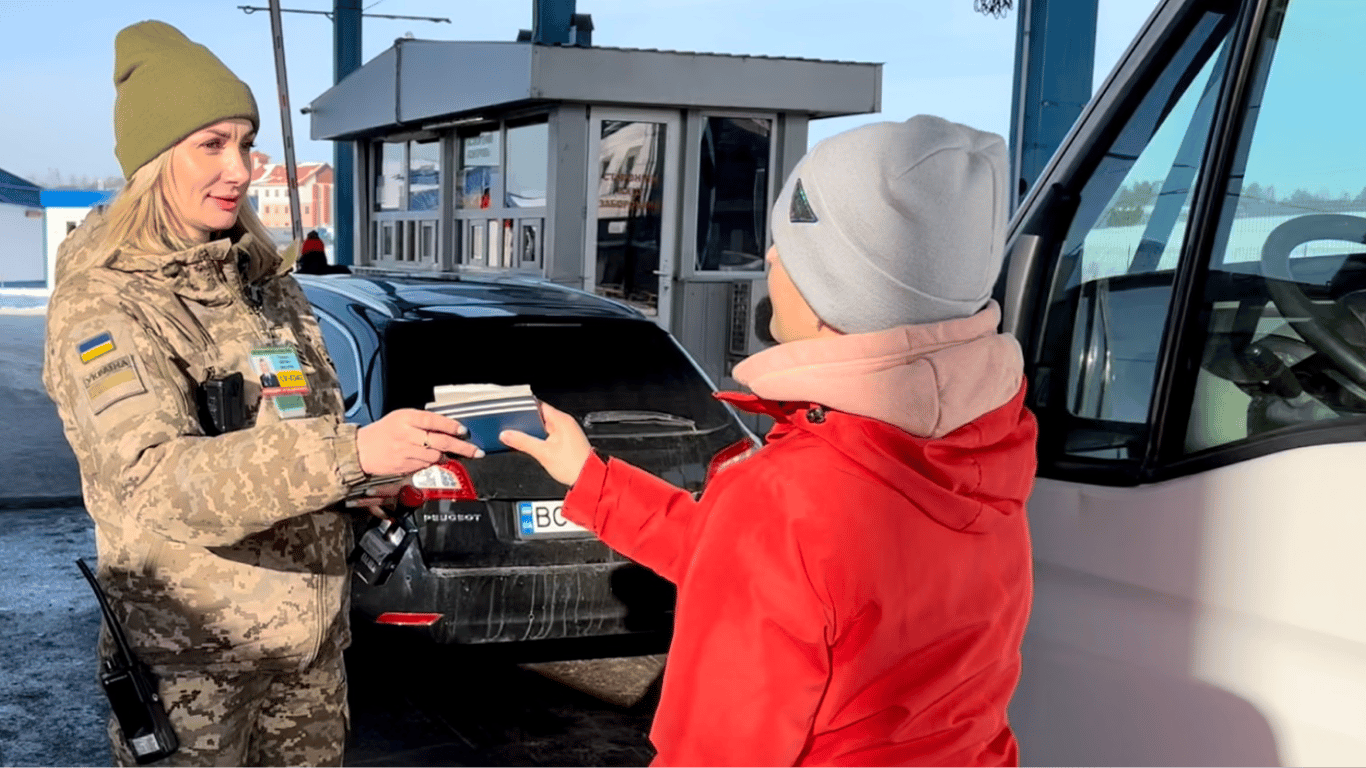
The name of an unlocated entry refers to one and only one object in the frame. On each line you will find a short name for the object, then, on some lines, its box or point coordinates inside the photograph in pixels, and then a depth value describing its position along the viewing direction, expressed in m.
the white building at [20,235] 48.72
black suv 4.55
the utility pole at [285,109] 13.39
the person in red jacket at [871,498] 1.36
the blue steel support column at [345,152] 20.60
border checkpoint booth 12.45
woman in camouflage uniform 2.01
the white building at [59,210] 33.97
